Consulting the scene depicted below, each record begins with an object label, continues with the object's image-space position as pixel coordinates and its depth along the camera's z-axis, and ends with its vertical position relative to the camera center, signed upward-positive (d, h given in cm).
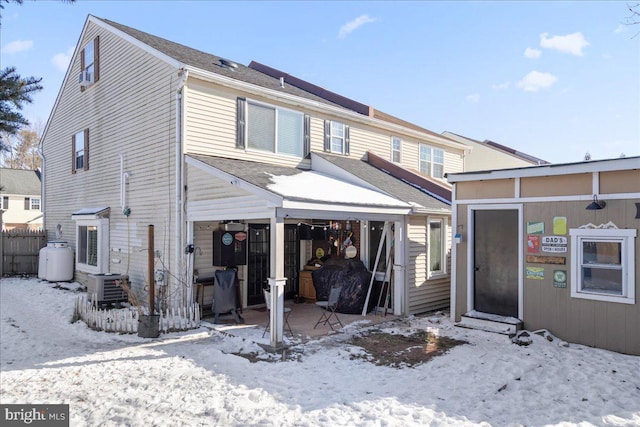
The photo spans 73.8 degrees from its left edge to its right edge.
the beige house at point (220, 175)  917 +110
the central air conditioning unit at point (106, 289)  1040 -175
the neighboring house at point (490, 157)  2236 +331
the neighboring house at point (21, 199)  3256 +154
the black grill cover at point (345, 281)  1027 -156
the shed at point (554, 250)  716 -60
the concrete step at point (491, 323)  819 -208
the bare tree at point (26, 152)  3659 +585
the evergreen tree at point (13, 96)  462 +139
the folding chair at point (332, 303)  865 -175
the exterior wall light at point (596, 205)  730 +24
